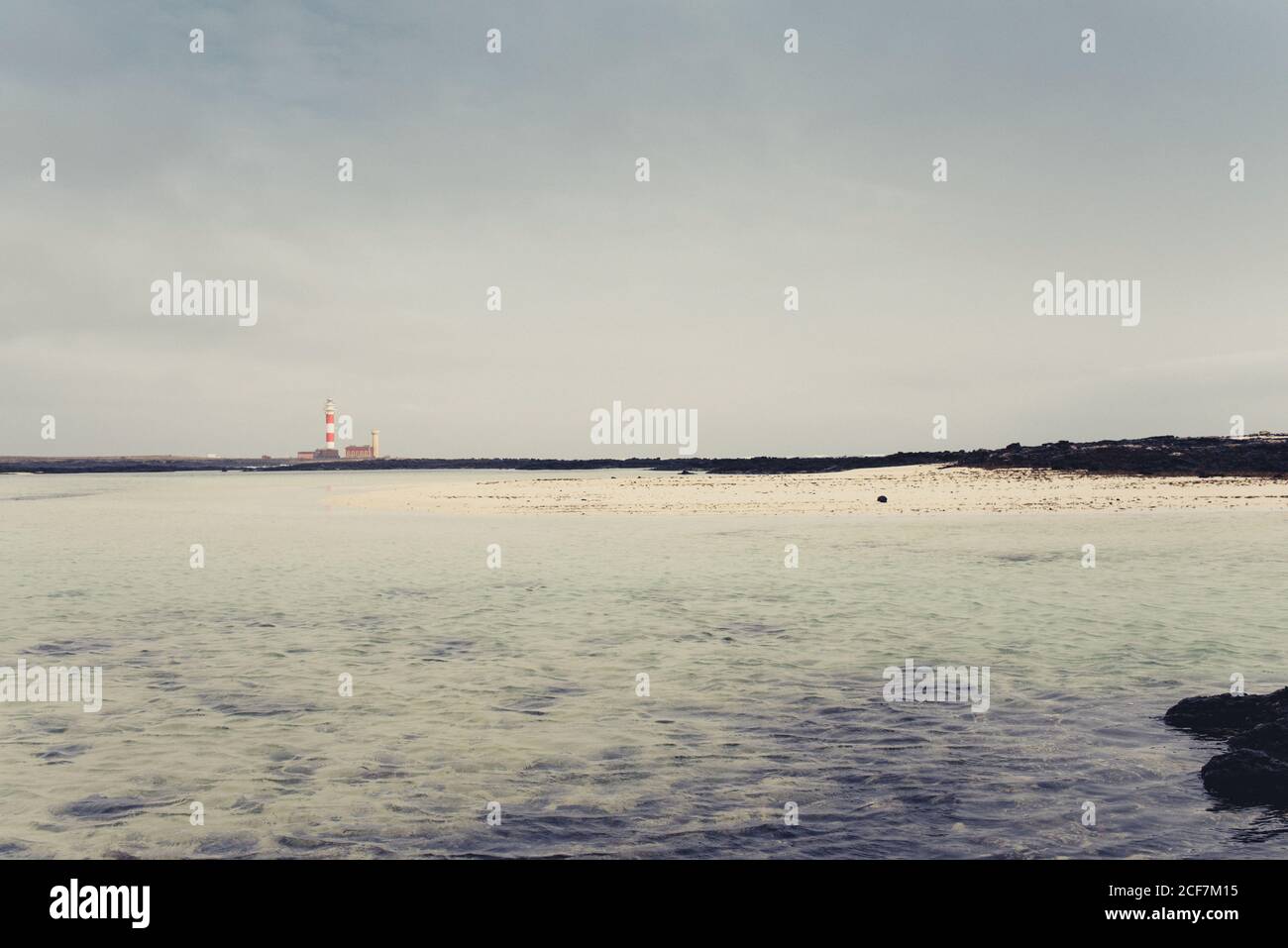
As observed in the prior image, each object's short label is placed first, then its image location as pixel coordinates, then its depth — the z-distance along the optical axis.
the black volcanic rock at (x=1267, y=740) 8.94
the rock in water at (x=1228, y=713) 10.19
